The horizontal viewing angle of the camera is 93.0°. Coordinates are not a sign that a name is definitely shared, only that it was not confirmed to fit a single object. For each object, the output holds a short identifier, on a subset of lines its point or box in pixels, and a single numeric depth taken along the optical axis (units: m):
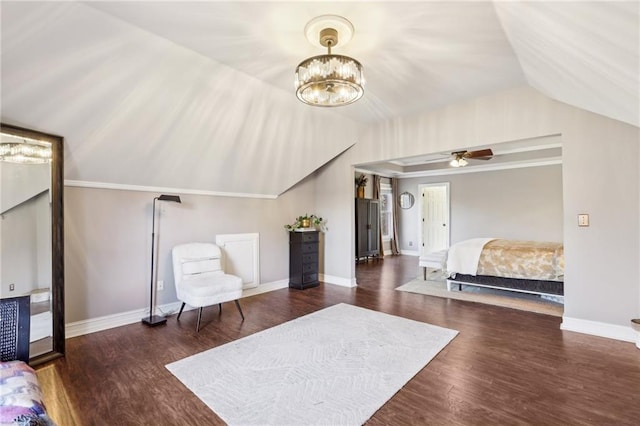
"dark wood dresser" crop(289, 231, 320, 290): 4.93
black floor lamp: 3.37
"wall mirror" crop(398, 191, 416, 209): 8.73
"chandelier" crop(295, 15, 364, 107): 2.05
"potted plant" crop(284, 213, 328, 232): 5.13
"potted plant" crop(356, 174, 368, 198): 7.74
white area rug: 1.88
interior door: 8.22
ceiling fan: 5.02
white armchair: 3.21
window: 8.86
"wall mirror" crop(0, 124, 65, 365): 2.49
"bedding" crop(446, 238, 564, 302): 3.97
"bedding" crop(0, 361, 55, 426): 1.17
